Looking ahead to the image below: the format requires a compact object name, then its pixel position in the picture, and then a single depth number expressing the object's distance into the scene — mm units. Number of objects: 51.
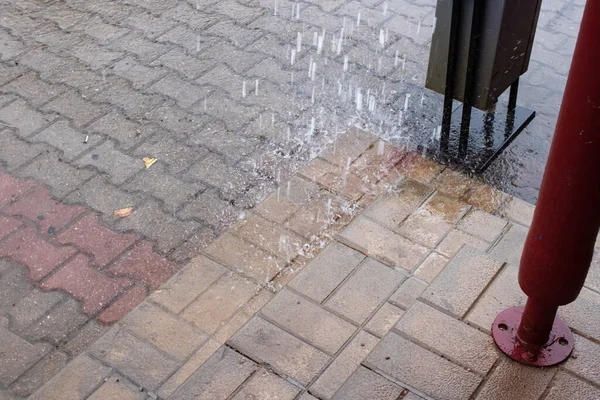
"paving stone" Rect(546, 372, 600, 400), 2631
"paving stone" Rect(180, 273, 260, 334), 3449
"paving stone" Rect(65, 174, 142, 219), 4212
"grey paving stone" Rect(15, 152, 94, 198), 4348
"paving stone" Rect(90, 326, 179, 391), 3192
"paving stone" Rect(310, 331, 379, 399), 2869
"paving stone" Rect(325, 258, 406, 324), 3346
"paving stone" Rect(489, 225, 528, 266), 3648
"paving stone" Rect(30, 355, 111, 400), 3125
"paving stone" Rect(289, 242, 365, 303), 3438
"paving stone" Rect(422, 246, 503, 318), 2990
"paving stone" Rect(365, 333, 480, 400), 2670
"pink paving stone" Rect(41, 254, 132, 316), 3650
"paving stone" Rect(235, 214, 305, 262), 3842
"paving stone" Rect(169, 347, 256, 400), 2912
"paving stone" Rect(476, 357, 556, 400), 2646
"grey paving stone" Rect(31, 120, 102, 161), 4621
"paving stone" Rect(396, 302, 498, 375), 2777
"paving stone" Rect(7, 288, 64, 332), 3562
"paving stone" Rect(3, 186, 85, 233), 4105
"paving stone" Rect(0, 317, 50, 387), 3314
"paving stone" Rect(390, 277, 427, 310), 3389
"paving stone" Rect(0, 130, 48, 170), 4539
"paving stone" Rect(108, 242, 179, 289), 3758
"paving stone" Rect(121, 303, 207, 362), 3322
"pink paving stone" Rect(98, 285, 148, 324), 3555
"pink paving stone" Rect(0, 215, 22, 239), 4043
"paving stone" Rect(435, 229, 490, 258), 3713
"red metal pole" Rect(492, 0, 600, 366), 2123
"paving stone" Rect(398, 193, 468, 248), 3807
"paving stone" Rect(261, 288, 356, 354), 3187
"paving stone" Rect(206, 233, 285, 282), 3721
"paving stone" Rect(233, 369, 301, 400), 2877
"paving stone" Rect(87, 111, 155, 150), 4699
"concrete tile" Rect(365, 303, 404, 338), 3236
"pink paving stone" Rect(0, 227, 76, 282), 3830
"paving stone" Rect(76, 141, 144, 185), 4434
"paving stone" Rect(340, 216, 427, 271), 3660
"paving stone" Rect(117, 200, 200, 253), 3988
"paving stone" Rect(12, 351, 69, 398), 3250
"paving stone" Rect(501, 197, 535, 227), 3990
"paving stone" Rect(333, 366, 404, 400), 2650
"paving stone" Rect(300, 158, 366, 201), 4191
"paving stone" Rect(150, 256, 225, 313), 3553
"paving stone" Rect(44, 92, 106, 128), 4891
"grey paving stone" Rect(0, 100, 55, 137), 4801
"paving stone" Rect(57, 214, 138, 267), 3910
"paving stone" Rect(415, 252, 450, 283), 3570
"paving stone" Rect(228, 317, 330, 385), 3021
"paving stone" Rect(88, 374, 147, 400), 3094
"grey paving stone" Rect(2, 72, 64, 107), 5070
